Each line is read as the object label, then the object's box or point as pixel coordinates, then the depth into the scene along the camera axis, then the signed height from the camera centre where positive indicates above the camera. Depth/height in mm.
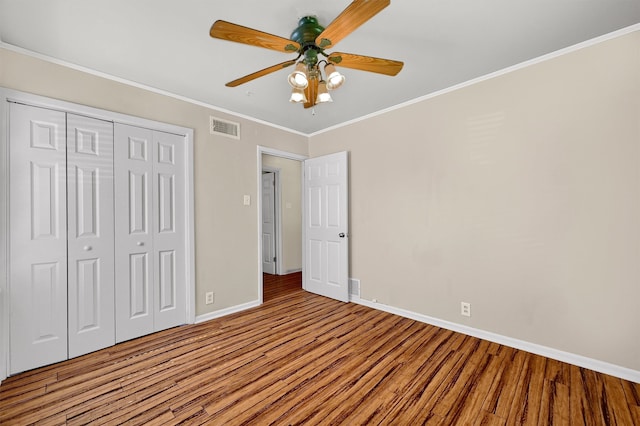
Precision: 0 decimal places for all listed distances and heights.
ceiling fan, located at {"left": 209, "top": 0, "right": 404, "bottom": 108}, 1372 +1006
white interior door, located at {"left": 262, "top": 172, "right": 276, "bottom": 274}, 5395 -155
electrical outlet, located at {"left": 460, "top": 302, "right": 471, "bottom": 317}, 2678 -966
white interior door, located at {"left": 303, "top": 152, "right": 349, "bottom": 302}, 3664 -174
